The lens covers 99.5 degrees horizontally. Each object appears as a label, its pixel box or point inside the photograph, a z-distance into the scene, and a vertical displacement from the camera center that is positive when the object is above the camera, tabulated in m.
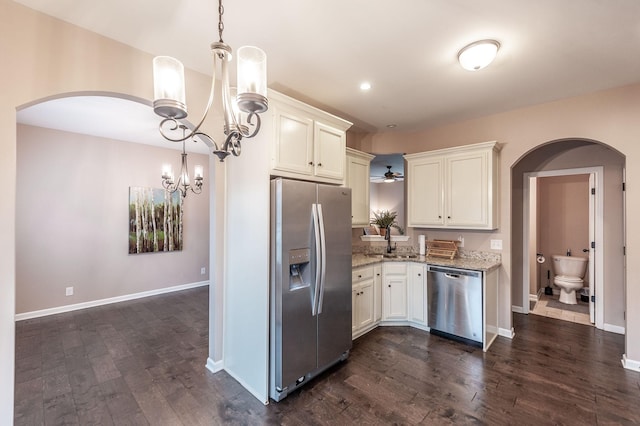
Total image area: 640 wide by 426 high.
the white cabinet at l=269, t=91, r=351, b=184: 2.34 +0.69
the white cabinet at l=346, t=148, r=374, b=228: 3.68 +0.42
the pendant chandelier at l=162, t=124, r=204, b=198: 3.97 +0.56
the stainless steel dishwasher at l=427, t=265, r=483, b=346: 3.08 -1.07
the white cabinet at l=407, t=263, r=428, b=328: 3.50 -1.06
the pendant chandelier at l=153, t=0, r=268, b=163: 1.24 +0.59
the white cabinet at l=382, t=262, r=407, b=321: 3.61 -1.06
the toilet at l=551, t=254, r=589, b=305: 4.48 -1.09
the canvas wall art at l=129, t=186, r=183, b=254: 5.04 -0.12
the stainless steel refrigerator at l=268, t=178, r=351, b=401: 2.22 -0.61
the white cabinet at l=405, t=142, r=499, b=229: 3.40 +0.34
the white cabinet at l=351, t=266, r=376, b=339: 3.20 -1.07
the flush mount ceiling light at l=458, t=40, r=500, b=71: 2.08 +1.26
